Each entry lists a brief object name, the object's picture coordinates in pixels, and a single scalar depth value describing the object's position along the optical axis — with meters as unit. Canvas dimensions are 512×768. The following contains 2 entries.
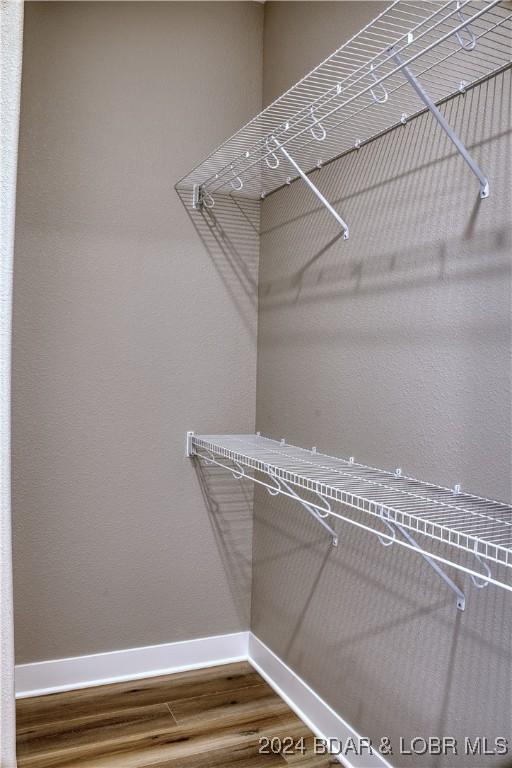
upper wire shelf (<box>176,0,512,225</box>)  1.13
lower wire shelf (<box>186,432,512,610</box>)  1.02
